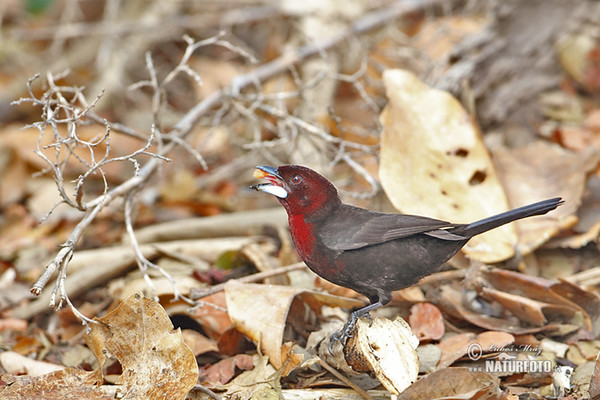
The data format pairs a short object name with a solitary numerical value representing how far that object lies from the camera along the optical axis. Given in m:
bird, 6.04
